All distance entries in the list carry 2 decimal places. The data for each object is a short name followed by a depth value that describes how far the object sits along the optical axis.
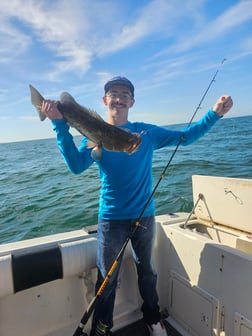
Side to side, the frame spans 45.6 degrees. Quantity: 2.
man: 2.98
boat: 2.89
